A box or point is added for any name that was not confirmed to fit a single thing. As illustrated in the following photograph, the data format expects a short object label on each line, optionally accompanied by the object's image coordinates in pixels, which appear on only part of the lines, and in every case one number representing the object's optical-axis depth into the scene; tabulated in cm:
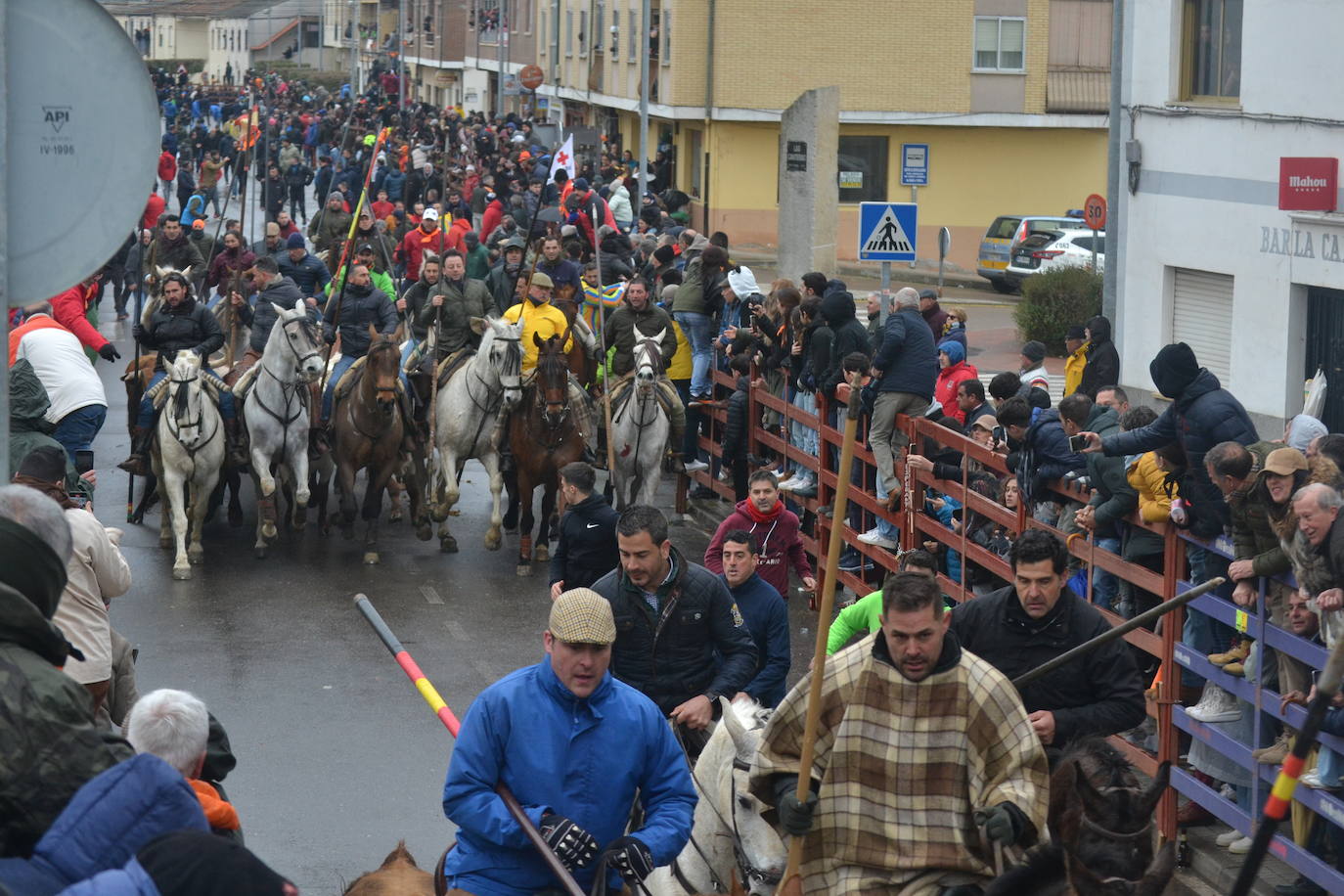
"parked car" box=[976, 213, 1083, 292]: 3991
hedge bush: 2953
